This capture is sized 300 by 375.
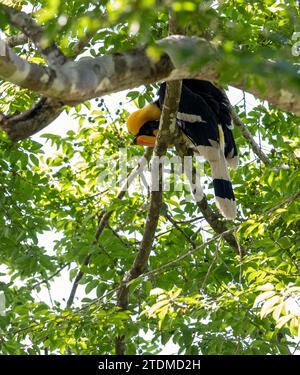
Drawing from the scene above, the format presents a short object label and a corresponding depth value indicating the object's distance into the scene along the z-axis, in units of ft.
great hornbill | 31.86
